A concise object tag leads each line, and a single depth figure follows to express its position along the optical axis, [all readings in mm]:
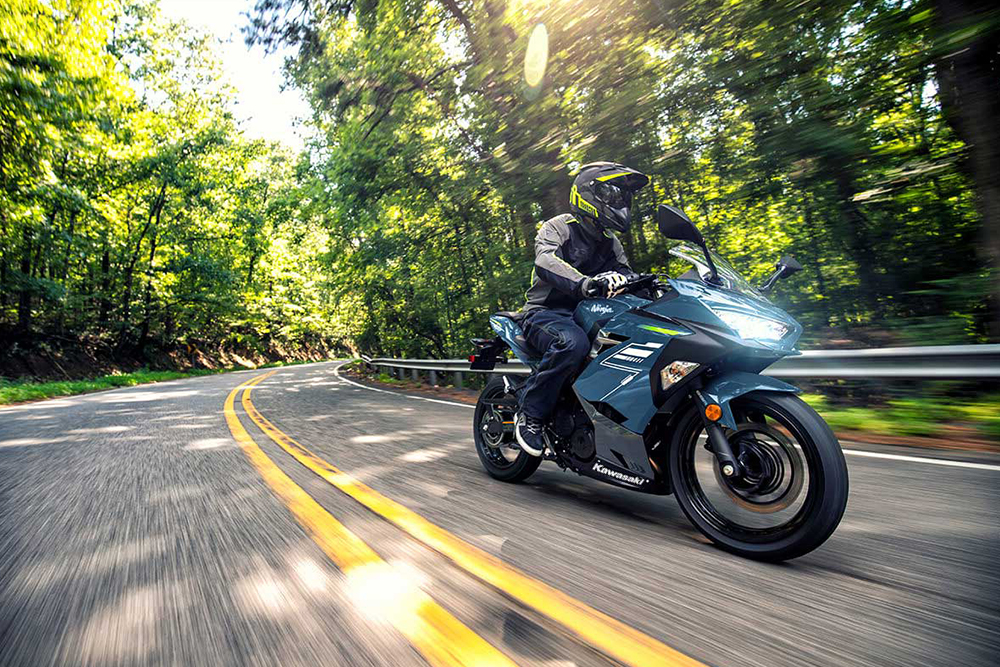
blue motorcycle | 2162
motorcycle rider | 3111
